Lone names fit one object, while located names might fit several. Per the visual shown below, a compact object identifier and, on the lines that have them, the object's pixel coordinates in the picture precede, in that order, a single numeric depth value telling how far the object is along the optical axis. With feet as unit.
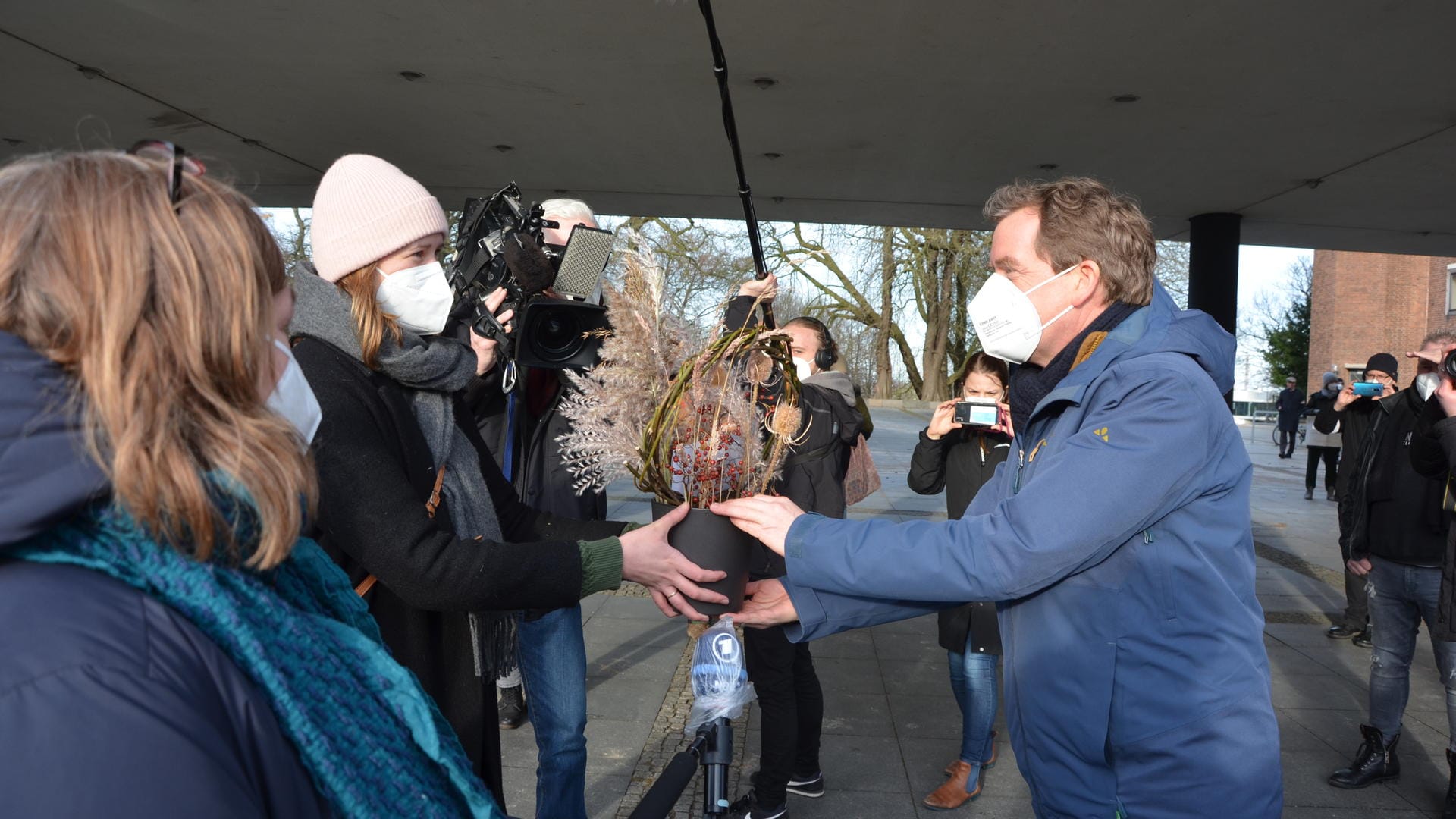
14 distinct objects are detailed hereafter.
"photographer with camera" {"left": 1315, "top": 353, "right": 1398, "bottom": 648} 19.58
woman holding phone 13.29
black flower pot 6.82
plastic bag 5.87
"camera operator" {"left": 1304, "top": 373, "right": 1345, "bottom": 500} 47.35
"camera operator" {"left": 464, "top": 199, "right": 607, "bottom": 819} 9.91
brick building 108.78
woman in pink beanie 6.08
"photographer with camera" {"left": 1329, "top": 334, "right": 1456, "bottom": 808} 14.11
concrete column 28.94
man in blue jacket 5.80
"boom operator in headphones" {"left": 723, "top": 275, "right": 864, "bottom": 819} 12.19
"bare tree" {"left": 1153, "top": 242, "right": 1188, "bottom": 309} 89.34
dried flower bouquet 6.48
